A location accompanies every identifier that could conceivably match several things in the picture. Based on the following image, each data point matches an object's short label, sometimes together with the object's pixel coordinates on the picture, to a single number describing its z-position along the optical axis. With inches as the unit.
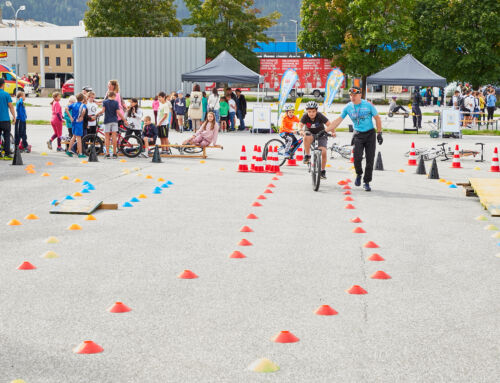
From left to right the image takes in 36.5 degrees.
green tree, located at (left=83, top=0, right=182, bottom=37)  2802.7
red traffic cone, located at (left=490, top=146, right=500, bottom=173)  668.7
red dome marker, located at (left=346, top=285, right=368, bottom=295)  252.2
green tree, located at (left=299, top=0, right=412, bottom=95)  2278.5
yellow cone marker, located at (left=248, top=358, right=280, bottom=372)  177.5
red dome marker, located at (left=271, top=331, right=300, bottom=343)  199.2
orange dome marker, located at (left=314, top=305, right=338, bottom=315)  226.7
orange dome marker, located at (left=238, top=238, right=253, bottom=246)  332.2
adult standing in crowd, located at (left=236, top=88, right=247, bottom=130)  1218.0
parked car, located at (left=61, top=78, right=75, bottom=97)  2510.1
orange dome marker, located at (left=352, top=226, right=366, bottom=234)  369.7
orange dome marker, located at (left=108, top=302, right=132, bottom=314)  224.3
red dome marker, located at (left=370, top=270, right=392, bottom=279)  274.4
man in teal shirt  531.5
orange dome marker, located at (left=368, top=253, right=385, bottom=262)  304.2
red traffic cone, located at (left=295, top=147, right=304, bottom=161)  756.0
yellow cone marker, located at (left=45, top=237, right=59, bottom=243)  330.6
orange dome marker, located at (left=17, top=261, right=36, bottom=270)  278.1
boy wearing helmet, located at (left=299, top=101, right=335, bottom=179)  577.9
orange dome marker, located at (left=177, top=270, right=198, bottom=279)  268.8
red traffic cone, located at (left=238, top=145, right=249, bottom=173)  654.5
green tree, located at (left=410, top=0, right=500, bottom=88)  1936.5
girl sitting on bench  767.1
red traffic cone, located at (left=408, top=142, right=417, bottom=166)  739.4
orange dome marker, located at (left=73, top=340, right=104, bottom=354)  187.8
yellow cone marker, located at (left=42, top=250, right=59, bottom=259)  298.9
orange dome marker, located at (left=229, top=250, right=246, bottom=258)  306.5
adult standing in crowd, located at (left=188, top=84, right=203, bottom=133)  1096.8
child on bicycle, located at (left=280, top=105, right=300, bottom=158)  701.9
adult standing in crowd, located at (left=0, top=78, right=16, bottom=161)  676.1
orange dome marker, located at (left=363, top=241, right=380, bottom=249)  332.2
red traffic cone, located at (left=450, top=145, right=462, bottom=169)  706.8
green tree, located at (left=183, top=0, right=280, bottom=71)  2876.5
